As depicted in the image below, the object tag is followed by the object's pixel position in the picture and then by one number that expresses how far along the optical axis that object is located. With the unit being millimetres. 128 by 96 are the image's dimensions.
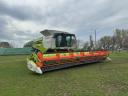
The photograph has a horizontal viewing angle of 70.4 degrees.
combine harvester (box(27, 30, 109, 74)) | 5559
